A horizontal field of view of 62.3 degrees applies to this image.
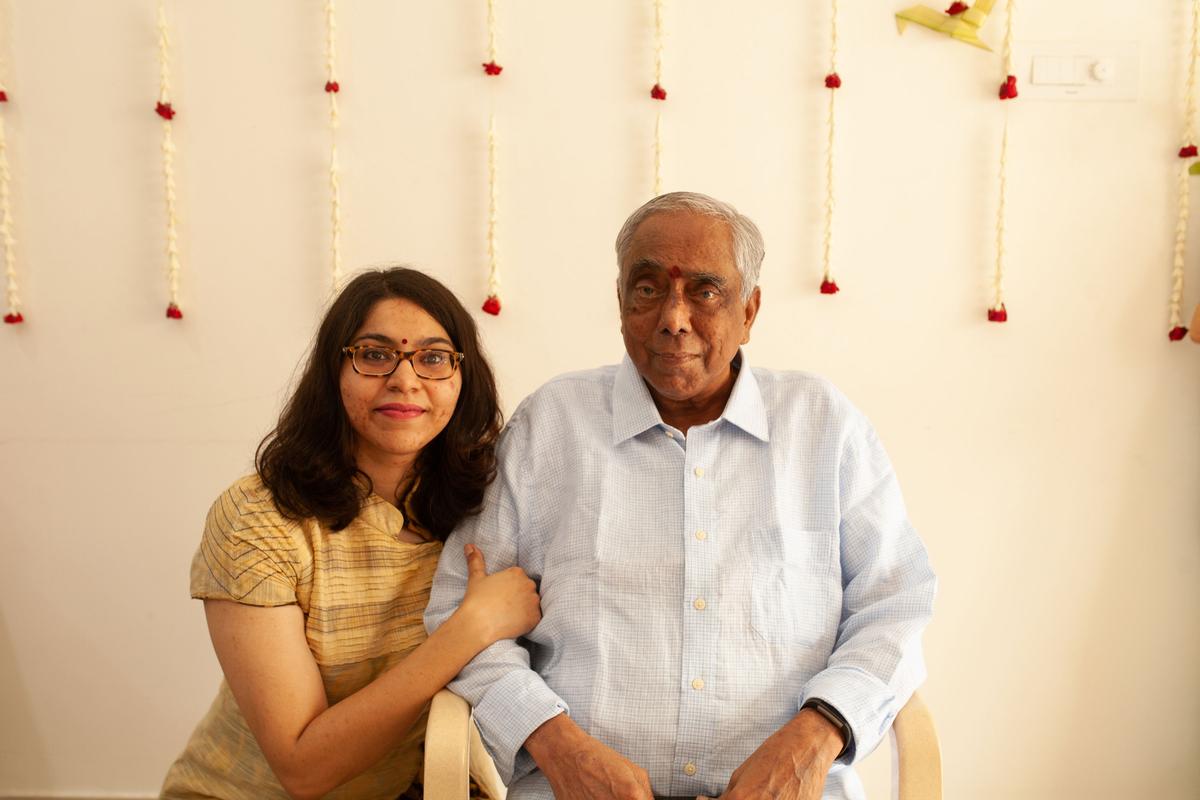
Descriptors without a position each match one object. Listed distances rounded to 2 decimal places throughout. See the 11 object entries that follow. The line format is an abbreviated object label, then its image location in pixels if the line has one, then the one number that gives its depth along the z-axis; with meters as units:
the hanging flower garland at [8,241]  2.33
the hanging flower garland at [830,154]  2.28
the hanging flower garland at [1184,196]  2.29
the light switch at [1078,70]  2.30
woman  1.54
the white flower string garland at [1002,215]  2.28
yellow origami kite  2.26
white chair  1.44
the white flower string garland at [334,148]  2.28
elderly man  1.51
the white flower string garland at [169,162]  2.29
